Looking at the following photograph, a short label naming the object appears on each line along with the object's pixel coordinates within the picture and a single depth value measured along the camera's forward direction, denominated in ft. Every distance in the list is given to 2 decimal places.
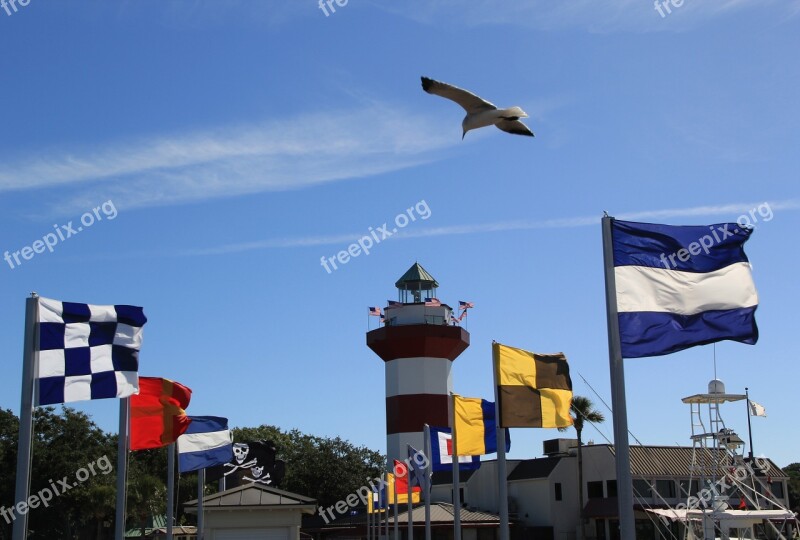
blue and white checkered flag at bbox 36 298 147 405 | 50.57
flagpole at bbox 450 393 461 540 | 85.51
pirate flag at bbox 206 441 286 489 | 110.11
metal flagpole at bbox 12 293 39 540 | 46.09
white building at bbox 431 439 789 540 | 176.45
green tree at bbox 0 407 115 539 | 176.76
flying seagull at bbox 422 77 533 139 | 49.42
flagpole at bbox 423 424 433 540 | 98.50
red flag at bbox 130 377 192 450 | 67.97
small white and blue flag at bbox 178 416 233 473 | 87.86
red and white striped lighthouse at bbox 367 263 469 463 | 171.88
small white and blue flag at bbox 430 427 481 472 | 102.06
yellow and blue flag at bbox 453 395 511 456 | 88.33
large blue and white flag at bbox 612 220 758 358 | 47.91
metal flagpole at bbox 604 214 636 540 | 43.11
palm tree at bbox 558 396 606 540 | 186.19
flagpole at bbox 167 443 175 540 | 79.20
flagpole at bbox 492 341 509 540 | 67.05
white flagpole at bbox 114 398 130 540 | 57.77
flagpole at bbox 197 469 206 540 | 82.59
